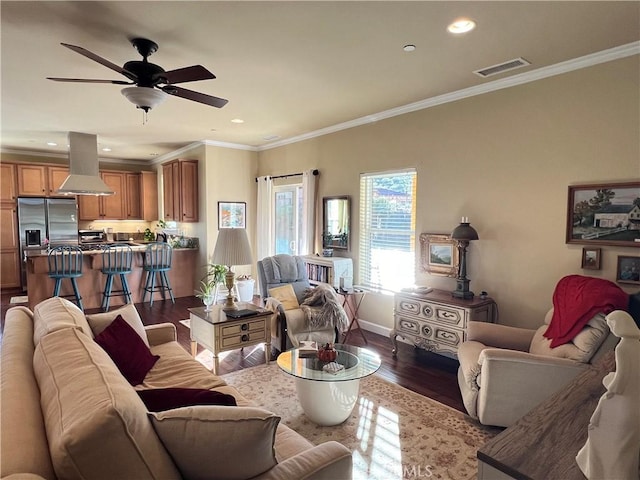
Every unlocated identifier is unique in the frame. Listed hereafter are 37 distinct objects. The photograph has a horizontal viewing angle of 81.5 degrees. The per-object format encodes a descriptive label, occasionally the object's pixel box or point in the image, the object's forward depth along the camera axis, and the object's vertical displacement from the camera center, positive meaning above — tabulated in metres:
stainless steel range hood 5.90 +0.86
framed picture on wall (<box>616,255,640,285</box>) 2.80 -0.37
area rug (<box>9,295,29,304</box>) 6.35 -1.38
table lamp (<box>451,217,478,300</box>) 3.58 -0.28
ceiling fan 2.62 +1.03
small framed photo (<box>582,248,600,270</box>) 2.99 -0.30
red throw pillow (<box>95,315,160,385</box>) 2.33 -0.84
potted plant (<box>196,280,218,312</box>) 3.65 -0.79
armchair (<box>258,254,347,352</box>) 3.85 -0.91
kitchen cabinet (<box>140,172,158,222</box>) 8.38 +0.56
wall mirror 5.18 -0.01
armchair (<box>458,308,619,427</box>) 2.45 -1.02
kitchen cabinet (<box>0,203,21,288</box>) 7.08 -0.53
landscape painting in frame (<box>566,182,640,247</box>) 2.83 +0.06
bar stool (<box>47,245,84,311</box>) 5.21 -0.62
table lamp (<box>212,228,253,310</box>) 3.34 -0.25
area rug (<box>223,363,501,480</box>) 2.24 -1.47
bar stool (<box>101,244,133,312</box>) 5.70 -0.70
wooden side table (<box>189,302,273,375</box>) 3.32 -1.01
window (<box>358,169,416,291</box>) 4.50 -0.10
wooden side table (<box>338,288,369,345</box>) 4.43 -1.11
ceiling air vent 3.08 +1.33
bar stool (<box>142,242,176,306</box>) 6.11 -0.71
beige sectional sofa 0.96 -0.62
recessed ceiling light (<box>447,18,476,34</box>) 2.44 +1.32
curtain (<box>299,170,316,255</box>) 5.69 +0.17
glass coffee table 2.52 -1.15
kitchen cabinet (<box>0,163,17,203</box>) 7.04 +0.71
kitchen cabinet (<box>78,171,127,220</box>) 8.05 +0.39
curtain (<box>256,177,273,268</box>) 6.77 +0.05
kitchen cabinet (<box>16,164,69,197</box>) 7.21 +0.82
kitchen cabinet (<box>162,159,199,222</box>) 6.74 +0.58
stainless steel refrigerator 7.11 -0.03
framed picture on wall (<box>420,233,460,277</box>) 3.95 -0.36
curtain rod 5.65 +0.76
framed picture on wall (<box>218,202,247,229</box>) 6.74 +0.12
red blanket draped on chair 2.51 -0.57
